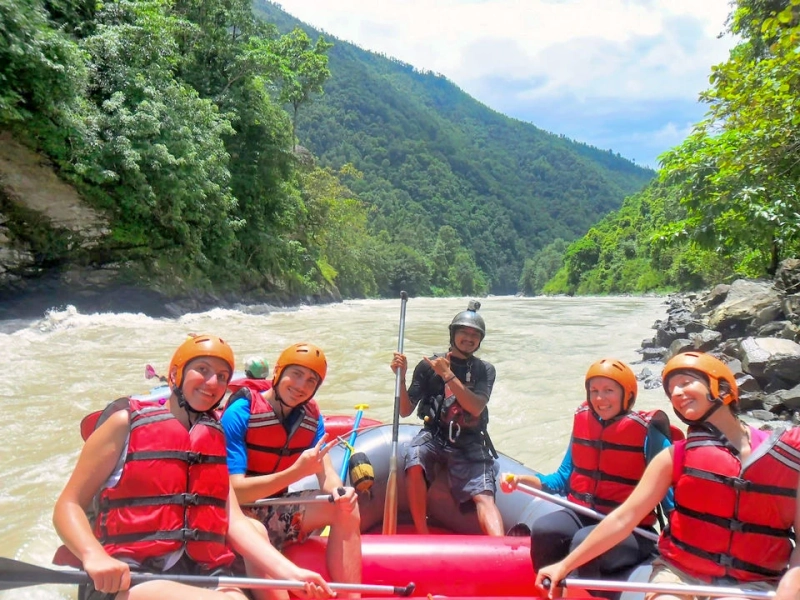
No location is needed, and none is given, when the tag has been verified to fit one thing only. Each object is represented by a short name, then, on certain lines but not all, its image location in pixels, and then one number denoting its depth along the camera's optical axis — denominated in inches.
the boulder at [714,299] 510.0
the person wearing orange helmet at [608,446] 94.1
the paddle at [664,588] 68.2
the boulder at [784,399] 241.8
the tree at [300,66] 917.8
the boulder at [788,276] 364.5
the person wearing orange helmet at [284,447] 89.3
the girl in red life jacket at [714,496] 71.9
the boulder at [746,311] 354.3
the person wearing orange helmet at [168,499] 67.3
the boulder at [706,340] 350.9
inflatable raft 91.0
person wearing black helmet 125.7
